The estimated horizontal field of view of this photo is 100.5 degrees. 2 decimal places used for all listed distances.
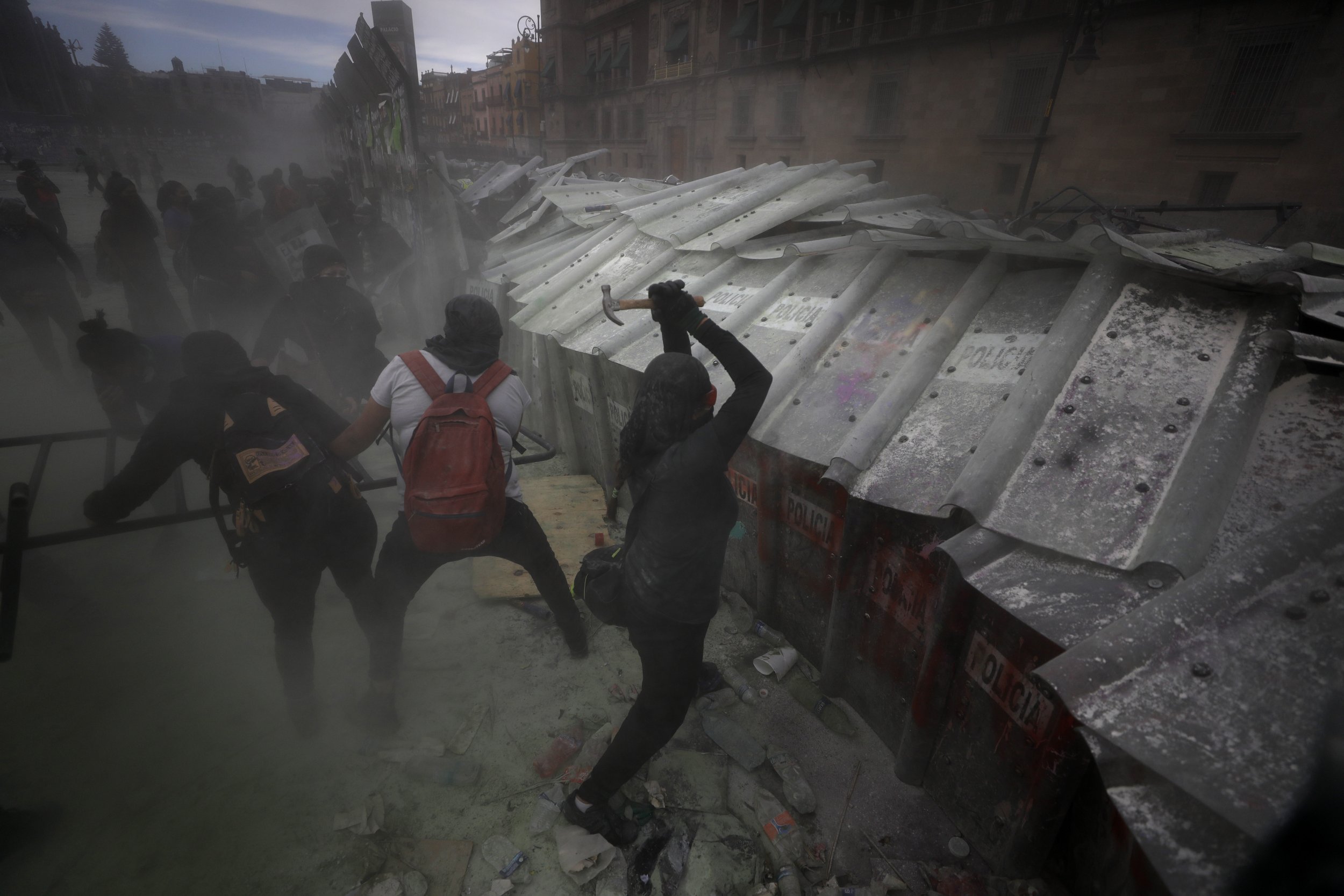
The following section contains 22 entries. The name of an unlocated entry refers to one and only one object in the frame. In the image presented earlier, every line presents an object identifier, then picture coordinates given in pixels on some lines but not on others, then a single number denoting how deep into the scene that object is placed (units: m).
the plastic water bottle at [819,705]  2.80
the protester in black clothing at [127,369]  3.09
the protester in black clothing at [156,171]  17.49
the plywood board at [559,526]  3.73
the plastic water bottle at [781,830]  2.24
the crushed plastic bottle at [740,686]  2.95
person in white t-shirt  2.33
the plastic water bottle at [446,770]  2.54
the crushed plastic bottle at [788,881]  2.11
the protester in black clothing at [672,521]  1.83
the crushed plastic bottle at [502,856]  2.21
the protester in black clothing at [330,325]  4.24
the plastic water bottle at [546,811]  2.34
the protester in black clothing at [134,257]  5.81
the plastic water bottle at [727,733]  2.65
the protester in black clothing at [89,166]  11.13
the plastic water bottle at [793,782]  2.45
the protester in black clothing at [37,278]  5.41
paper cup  3.07
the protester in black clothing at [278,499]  2.20
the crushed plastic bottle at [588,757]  2.52
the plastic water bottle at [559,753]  2.59
